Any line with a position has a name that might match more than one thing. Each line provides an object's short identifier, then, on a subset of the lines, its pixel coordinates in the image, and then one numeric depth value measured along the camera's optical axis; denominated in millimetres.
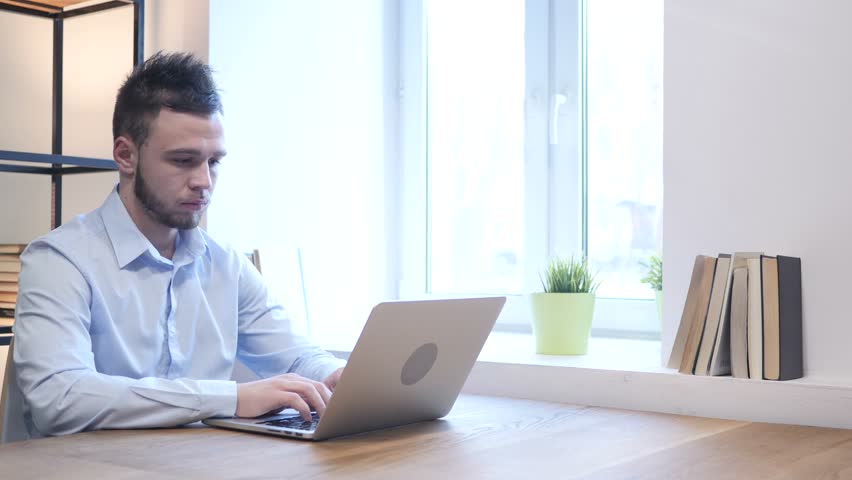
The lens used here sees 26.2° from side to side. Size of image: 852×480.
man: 2802
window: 3767
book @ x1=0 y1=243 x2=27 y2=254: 3425
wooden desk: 2534
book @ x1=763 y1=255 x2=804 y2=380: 3020
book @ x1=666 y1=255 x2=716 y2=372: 3101
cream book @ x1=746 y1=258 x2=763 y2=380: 3033
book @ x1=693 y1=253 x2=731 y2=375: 3075
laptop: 2687
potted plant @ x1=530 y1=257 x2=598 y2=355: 3448
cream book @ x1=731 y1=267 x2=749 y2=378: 3056
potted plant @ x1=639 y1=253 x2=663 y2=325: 3526
